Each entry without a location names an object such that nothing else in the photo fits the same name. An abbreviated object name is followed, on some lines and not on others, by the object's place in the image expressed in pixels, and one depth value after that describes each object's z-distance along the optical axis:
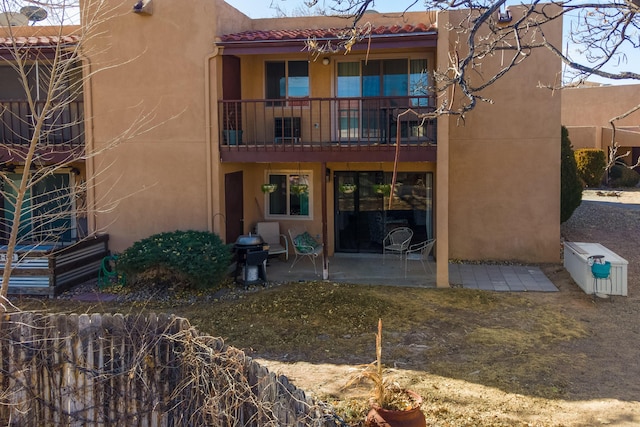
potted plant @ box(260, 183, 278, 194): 13.87
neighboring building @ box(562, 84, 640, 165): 29.67
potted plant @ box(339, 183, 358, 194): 14.41
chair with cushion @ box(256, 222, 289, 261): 14.15
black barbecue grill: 11.68
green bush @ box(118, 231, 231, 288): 10.77
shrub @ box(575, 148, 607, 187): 26.48
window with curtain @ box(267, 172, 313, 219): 14.52
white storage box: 10.67
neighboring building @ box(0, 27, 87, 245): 12.27
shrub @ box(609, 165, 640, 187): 27.48
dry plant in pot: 4.86
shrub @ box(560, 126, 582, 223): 14.98
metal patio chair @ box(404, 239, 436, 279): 12.95
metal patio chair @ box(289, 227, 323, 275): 12.91
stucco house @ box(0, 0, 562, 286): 12.12
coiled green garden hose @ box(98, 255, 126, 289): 11.55
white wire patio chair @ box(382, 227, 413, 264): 12.83
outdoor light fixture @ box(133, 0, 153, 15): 11.96
